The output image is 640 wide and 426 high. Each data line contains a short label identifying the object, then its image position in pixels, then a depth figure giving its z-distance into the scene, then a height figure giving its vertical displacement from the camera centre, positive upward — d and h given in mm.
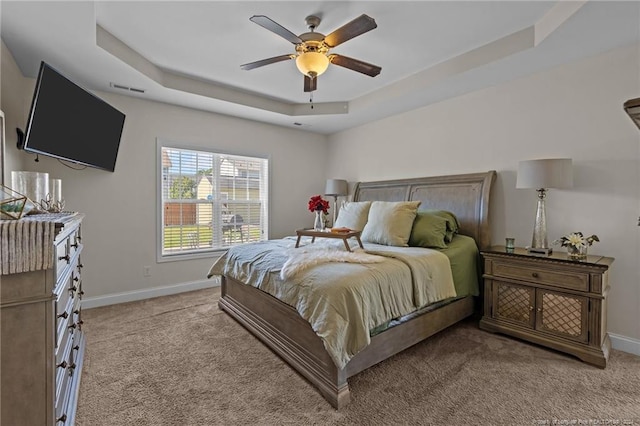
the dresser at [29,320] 1110 -476
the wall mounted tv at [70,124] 2094 +678
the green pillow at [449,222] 3176 -179
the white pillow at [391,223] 3156 -204
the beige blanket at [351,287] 1804 -608
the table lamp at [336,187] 4831 +289
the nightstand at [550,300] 2242 -792
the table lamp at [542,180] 2523 +238
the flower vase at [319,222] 3182 -193
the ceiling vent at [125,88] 3244 +1302
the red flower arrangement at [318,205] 3109 -7
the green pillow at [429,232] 3035 -277
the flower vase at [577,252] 2418 -375
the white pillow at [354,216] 3650 -142
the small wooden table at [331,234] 2715 -286
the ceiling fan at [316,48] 2023 +1233
